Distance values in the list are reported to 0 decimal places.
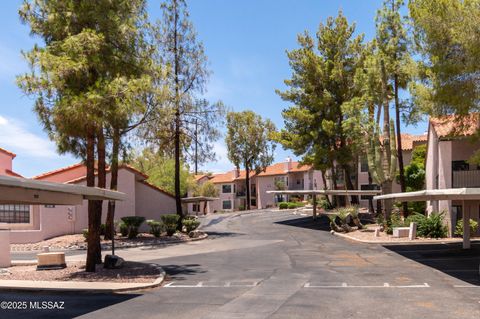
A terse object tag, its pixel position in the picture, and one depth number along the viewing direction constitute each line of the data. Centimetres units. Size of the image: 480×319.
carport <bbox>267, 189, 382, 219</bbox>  4038
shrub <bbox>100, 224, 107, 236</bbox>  3164
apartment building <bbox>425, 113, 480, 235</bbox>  3025
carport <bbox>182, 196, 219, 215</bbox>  4059
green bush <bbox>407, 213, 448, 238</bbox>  2938
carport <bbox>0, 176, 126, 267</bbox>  1078
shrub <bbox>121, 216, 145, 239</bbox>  3209
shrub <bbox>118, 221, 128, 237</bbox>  3228
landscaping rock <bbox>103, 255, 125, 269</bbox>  1822
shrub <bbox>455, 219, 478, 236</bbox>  2964
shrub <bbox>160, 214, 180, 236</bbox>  3359
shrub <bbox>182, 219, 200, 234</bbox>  3428
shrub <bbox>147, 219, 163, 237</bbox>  3288
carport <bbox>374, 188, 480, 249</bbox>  1689
